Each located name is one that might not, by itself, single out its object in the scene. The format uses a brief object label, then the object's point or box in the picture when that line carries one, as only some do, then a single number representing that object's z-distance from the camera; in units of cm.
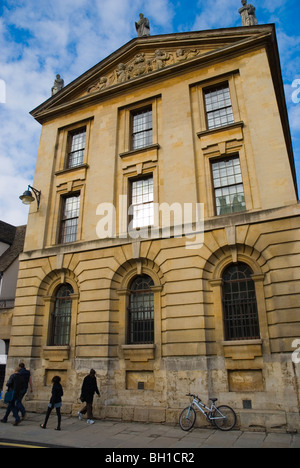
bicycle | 989
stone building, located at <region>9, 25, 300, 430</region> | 1112
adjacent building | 1705
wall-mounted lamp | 1548
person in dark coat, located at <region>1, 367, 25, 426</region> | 1108
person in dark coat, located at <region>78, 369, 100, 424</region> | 1118
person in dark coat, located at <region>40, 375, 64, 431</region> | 1051
